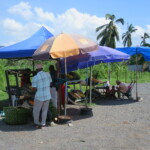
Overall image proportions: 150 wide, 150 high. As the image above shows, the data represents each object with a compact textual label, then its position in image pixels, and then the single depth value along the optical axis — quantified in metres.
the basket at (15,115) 5.75
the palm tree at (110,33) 36.52
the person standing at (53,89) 6.23
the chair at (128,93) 9.33
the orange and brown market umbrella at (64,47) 5.45
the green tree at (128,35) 45.47
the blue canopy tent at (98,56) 7.03
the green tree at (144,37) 46.34
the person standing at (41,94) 5.36
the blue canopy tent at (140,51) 8.99
